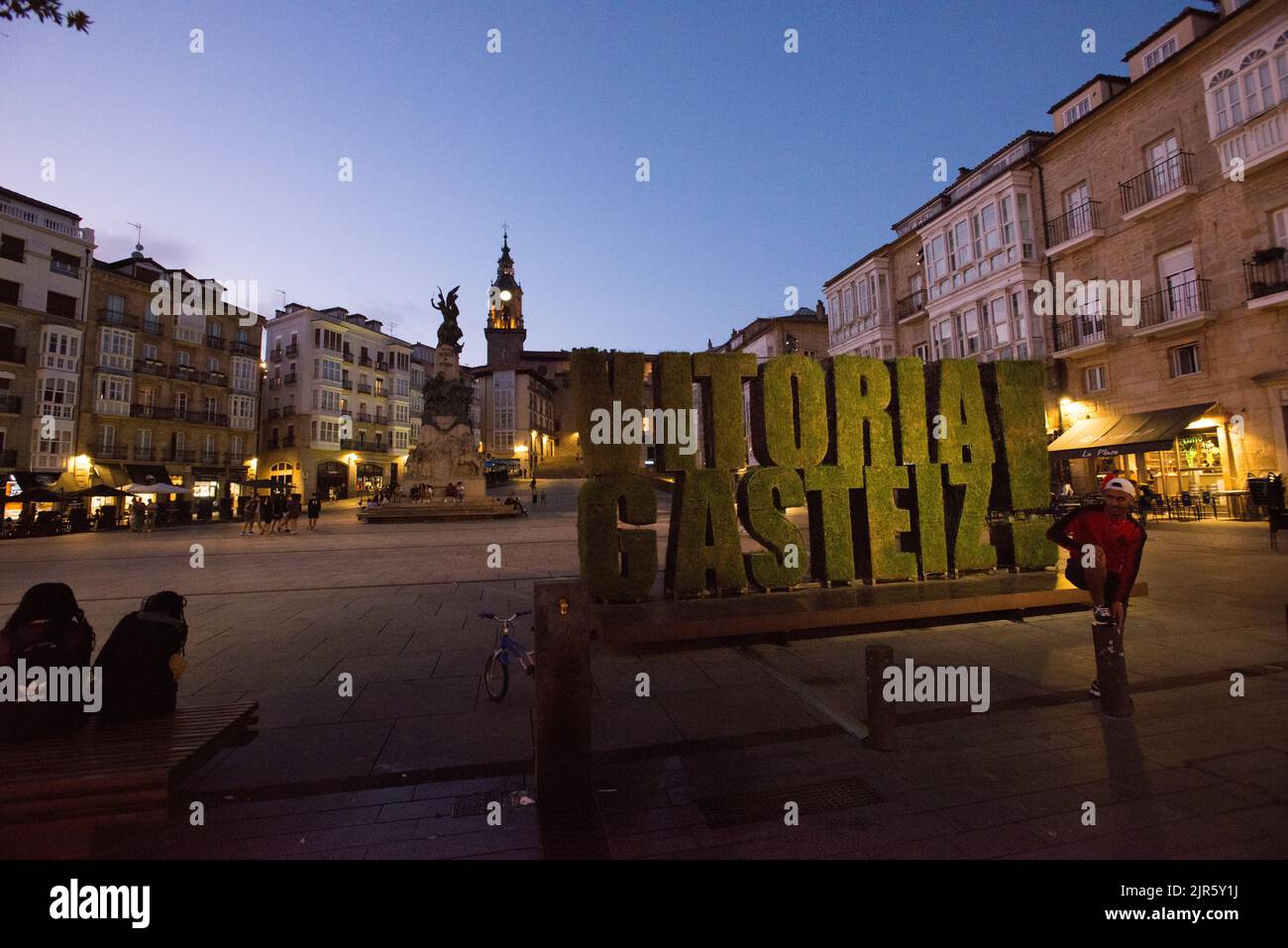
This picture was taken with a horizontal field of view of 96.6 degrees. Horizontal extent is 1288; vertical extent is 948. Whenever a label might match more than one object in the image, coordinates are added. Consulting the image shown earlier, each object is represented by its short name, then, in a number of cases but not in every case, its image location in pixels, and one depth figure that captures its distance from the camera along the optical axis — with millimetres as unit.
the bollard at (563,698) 3664
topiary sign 8305
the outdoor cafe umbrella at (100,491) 28141
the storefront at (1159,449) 19516
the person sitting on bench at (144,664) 3531
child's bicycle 5348
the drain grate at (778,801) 3440
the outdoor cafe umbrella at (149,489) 30078
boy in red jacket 5324
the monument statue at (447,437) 33594
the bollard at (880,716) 4258
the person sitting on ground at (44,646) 3205
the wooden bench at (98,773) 2762
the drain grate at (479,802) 3539
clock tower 85062
